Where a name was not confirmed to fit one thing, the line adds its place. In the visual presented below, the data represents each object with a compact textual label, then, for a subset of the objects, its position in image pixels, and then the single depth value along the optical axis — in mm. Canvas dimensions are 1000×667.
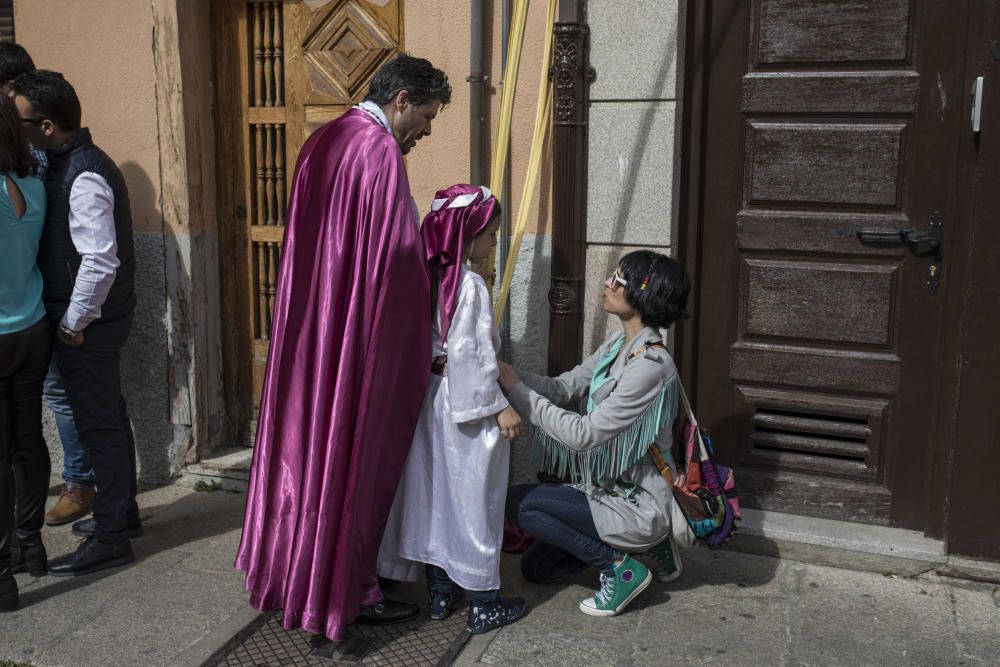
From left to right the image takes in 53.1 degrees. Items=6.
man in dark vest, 3811
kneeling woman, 3352
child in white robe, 3223
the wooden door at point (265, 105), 4656
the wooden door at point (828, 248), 3873
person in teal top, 3576
